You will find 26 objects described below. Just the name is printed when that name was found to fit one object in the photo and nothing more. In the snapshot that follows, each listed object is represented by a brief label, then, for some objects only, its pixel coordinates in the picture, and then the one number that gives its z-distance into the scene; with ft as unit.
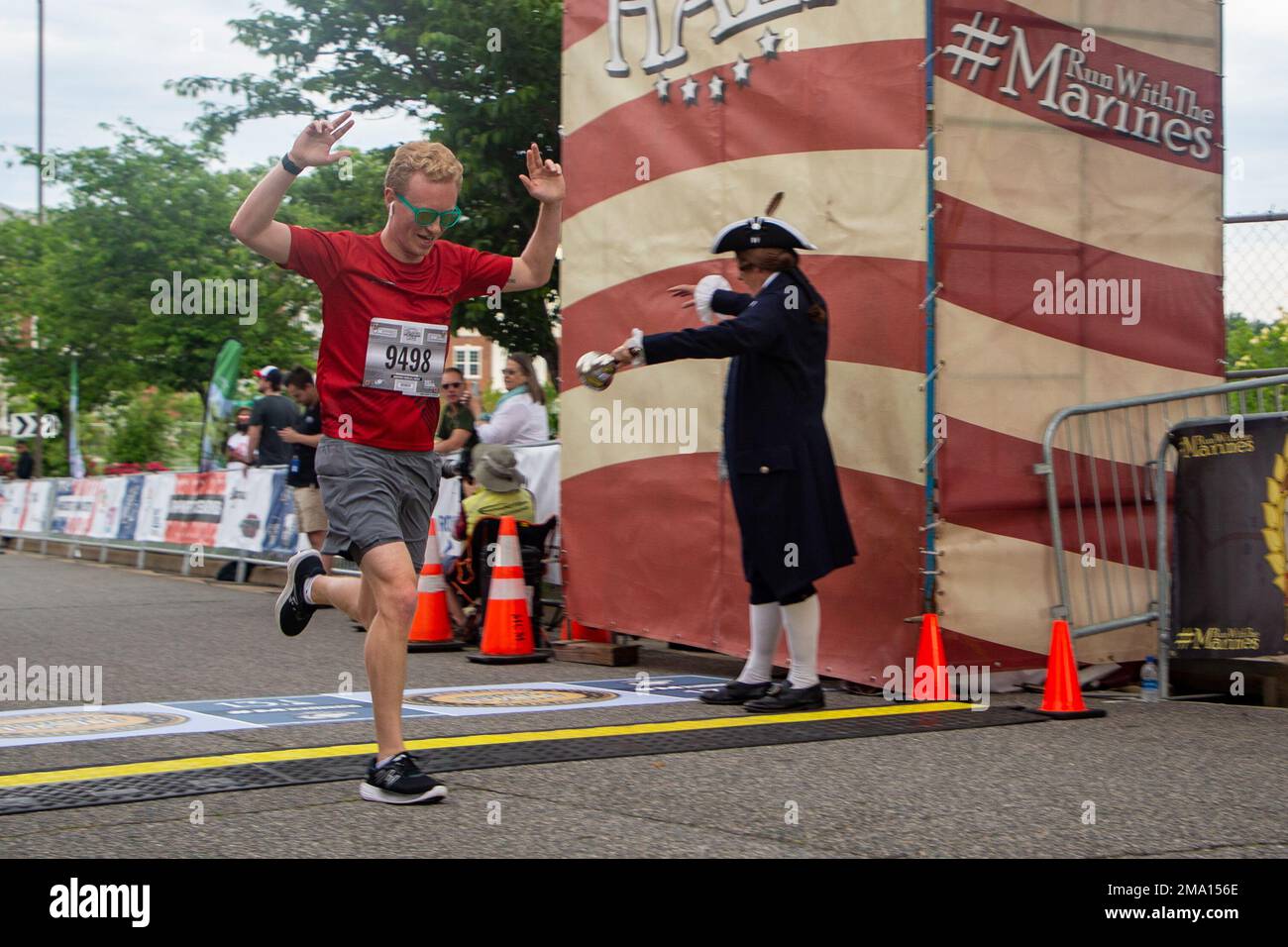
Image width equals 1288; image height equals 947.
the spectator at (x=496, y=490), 33.71
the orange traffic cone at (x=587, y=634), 31.91
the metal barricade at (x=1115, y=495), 24.77
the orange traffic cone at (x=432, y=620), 33.35
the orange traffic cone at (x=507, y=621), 30.83
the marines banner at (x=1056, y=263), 24.03
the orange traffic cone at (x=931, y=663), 23.34
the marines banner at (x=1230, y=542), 23.34
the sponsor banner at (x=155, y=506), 62.13
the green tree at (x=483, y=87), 69.62
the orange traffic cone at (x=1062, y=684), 22.09
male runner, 16.51
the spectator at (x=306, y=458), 40.06
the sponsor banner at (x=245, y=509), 52.34
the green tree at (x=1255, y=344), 41.29
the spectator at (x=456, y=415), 37.64
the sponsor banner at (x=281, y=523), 50.14
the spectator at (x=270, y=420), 49.47
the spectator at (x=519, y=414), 36.83
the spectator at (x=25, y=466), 114.21
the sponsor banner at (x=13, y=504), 85.35
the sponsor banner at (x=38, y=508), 80.12
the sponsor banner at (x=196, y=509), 56.54
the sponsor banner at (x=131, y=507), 65.46
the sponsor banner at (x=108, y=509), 67.82
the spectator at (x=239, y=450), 55.29
